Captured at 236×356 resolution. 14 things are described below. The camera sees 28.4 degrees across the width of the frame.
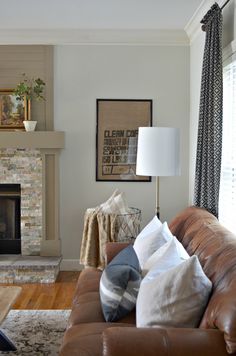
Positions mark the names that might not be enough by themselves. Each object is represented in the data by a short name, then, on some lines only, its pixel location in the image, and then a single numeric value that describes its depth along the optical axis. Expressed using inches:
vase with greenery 195.9
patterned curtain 135.1
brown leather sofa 68.5
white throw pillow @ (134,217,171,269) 118.6
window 140.6
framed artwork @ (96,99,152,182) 202.4
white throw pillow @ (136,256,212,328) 80.4
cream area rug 124.0
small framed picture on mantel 201.2
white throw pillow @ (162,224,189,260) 99.9
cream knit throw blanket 175.0
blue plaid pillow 96.0
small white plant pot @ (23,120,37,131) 196.2
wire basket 176.1
